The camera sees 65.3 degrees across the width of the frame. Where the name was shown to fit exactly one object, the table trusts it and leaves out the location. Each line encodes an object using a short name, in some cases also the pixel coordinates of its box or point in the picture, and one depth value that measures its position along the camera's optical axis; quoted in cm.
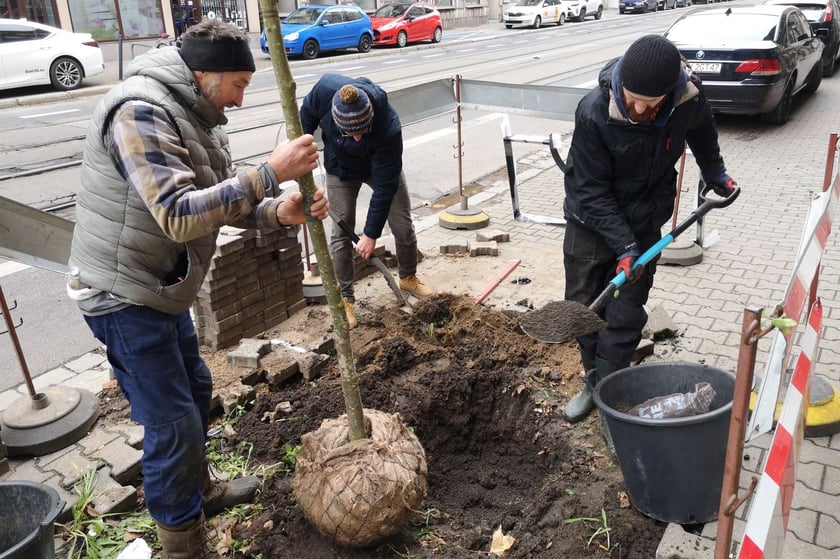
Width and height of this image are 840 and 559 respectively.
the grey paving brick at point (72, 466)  331
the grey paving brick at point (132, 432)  354
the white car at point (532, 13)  3334
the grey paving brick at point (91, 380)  430
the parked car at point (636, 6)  4266
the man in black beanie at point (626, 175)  297
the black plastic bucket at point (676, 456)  278
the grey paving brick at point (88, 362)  461
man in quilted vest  223
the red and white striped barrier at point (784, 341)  217
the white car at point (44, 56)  1455
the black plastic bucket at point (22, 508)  265
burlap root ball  269
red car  2522
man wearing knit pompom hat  427
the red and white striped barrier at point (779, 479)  196
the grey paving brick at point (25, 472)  334
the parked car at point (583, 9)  3631
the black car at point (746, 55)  989
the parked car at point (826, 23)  1448
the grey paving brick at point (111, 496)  311
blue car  2197
